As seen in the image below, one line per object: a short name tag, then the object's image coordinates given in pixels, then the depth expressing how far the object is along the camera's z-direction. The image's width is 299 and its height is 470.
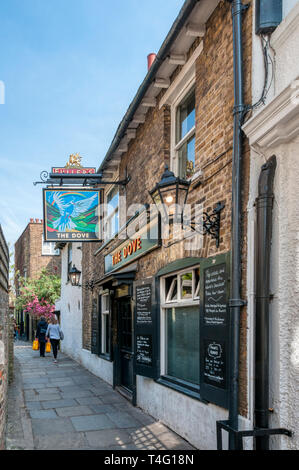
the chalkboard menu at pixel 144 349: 8.11
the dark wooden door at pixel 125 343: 10.23
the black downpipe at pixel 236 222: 4.96
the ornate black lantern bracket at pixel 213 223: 5.71
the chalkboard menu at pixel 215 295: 5.43
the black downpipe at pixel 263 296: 4.49
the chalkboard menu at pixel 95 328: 13.48
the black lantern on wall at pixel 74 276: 15.63
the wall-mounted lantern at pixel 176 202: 5.76
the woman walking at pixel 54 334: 17.02
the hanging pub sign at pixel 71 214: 10.09
